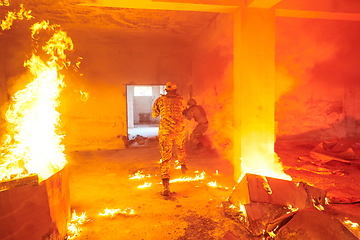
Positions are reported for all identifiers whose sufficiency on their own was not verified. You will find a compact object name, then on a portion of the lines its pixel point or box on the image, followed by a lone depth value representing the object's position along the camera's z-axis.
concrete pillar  4.32
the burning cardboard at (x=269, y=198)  2.86
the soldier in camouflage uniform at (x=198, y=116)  7.45
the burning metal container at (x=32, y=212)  2.12
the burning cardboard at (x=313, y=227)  2.29
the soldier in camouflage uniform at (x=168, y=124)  4.21
